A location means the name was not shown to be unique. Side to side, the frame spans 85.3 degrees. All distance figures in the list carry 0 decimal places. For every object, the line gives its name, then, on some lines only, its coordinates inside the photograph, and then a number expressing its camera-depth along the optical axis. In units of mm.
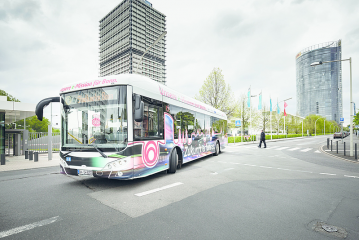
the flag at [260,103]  34706
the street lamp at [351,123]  13233
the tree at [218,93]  33125
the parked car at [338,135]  49525
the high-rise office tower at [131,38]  137500
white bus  5141
